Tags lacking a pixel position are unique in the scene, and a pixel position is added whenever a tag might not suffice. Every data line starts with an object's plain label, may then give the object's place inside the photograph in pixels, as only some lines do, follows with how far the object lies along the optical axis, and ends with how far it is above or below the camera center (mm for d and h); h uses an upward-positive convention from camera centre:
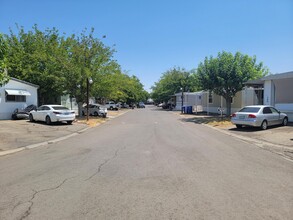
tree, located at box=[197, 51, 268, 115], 19300 +2866
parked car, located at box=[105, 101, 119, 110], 41975 -247
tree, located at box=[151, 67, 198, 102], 45248 +4732
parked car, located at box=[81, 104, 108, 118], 24155 -589
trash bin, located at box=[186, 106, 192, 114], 30070 -775
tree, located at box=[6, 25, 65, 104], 21492 +4525
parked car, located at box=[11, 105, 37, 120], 18181 -741
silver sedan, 13091 -794
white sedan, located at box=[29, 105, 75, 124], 15742 -666
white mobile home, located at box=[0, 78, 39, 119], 18181 +809
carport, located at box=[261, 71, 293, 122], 16541 +1025
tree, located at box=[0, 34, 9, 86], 8535 +1970
